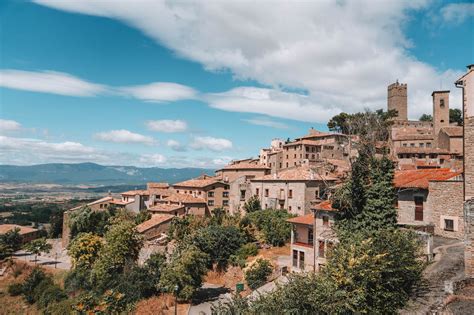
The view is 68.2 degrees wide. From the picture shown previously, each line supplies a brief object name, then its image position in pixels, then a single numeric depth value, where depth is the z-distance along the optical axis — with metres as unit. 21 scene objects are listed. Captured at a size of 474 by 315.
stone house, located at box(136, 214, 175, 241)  47.81
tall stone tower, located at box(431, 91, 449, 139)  75.00
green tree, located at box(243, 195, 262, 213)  52.68
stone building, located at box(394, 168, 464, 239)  25.36
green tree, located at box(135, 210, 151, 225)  54.65
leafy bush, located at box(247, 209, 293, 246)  39.47
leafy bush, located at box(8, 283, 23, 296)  45.97
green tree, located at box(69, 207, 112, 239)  57.88
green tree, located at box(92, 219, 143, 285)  37.97
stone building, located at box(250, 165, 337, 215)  45.78
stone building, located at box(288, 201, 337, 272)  27.84
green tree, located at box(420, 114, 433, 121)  111.75
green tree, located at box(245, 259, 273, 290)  30.26
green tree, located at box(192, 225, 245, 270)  37.50
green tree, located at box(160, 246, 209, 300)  30.77
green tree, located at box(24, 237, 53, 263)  56.81
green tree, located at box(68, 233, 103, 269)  42.78
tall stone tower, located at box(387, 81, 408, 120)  96.75
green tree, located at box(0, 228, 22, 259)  57.95
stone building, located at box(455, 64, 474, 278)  21.06
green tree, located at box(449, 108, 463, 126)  83.94
